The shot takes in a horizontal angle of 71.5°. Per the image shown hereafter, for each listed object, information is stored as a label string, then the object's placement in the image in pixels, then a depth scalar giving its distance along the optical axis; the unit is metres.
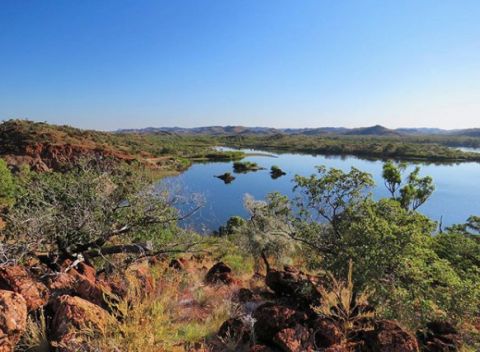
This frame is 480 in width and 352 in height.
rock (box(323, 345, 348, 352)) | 5.00
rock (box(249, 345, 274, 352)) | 5.12
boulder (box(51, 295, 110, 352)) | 4.51
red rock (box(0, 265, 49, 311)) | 5.32
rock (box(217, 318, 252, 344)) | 5.81
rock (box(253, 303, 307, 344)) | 5.78
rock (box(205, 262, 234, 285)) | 10.39
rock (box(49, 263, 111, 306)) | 5.71
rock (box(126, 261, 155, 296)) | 5.58
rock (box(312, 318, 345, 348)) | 5.55
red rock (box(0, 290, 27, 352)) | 4.40
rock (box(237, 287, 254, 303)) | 8.68
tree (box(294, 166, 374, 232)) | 9.28
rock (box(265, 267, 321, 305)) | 8.05
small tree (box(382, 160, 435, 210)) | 22.99
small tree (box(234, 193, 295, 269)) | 12.59
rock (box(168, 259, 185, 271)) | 11.47
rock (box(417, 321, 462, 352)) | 6.04
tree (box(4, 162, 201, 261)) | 7.90
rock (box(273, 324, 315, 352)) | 5.14
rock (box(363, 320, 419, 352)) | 5.22
